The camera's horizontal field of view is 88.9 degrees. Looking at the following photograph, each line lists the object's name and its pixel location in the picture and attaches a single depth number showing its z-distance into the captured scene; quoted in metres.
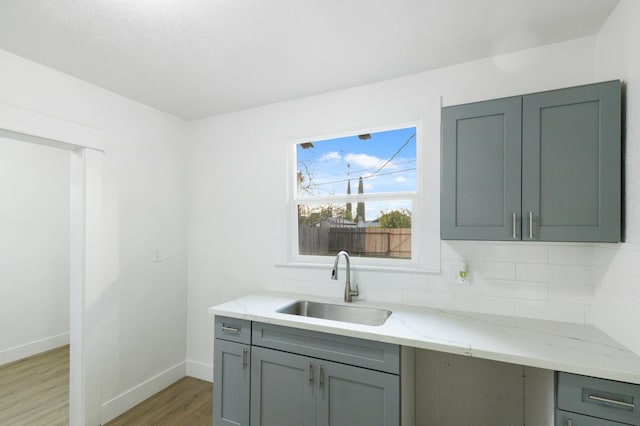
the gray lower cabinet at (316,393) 1.71
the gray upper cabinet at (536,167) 1.56
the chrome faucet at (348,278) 2.31
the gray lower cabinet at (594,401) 1.29
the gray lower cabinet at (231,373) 2.08
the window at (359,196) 2.42
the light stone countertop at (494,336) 1.38
